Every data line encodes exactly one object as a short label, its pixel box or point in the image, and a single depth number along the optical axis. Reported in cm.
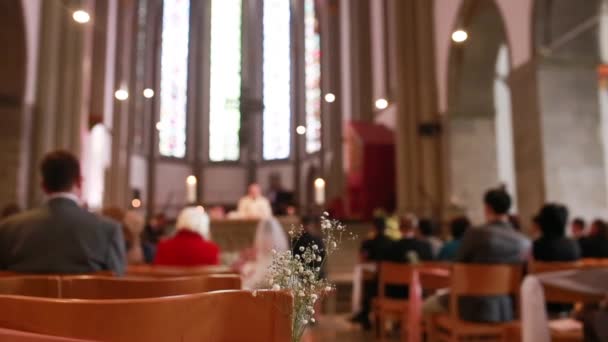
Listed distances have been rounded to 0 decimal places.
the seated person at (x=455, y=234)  488
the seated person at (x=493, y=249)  327
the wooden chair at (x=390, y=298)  444
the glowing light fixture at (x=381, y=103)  945
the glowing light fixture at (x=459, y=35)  695
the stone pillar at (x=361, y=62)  1453
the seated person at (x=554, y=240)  364
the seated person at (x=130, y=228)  427
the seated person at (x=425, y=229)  552
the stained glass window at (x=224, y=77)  2177
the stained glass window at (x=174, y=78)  2074
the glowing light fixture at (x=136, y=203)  1709
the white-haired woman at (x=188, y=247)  381
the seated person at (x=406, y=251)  487
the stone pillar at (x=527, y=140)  706
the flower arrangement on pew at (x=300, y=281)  108
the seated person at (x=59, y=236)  237
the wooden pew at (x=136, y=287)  143
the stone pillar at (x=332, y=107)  1634
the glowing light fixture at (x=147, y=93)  1740
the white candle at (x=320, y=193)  1416
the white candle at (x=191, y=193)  1542
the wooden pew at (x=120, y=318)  92
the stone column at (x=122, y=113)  1519
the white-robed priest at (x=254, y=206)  843
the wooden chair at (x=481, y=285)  314
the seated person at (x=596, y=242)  542
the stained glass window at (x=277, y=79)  2170
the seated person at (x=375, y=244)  561
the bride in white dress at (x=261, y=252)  384
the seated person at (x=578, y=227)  632
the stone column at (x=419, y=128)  1023
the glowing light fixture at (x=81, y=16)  629
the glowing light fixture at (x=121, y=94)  1223
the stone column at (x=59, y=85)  827
